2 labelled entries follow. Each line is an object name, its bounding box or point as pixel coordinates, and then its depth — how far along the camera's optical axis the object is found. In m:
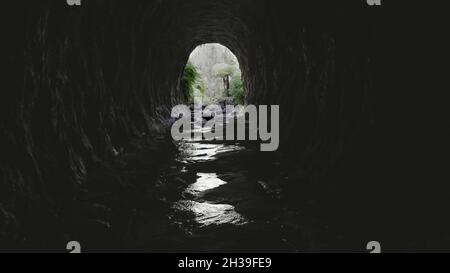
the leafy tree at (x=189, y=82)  22.49
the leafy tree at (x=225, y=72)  37.91
